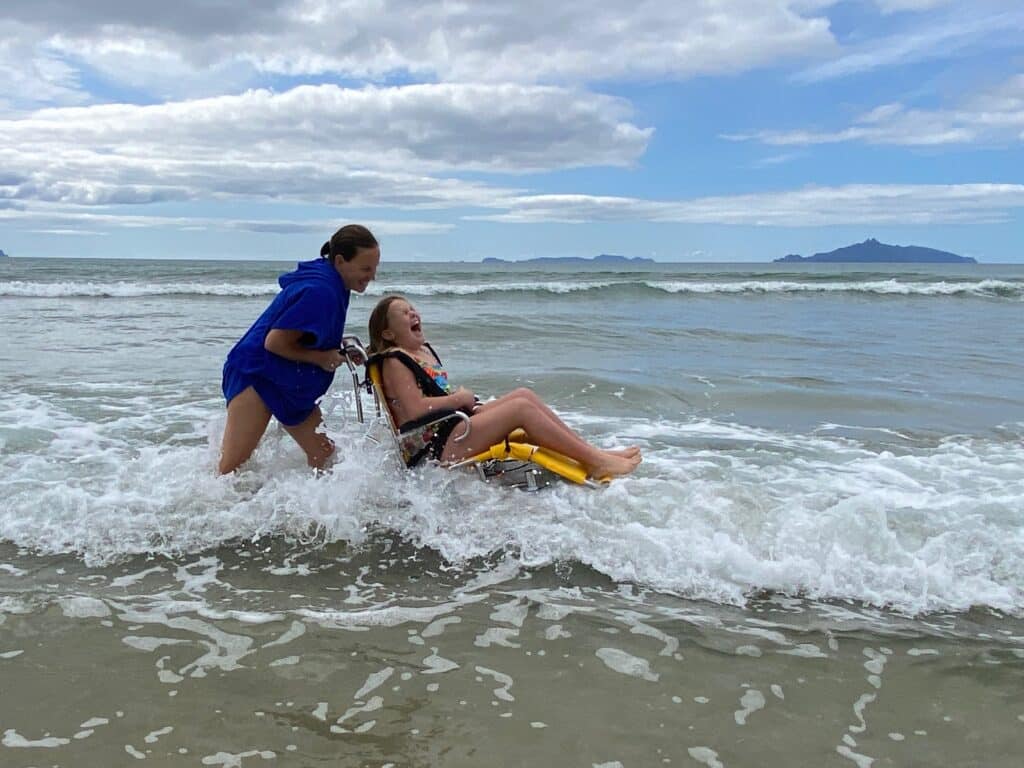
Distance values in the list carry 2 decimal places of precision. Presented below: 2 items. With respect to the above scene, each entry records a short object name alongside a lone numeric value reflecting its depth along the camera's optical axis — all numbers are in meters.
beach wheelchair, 5.25
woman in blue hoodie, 4.80
